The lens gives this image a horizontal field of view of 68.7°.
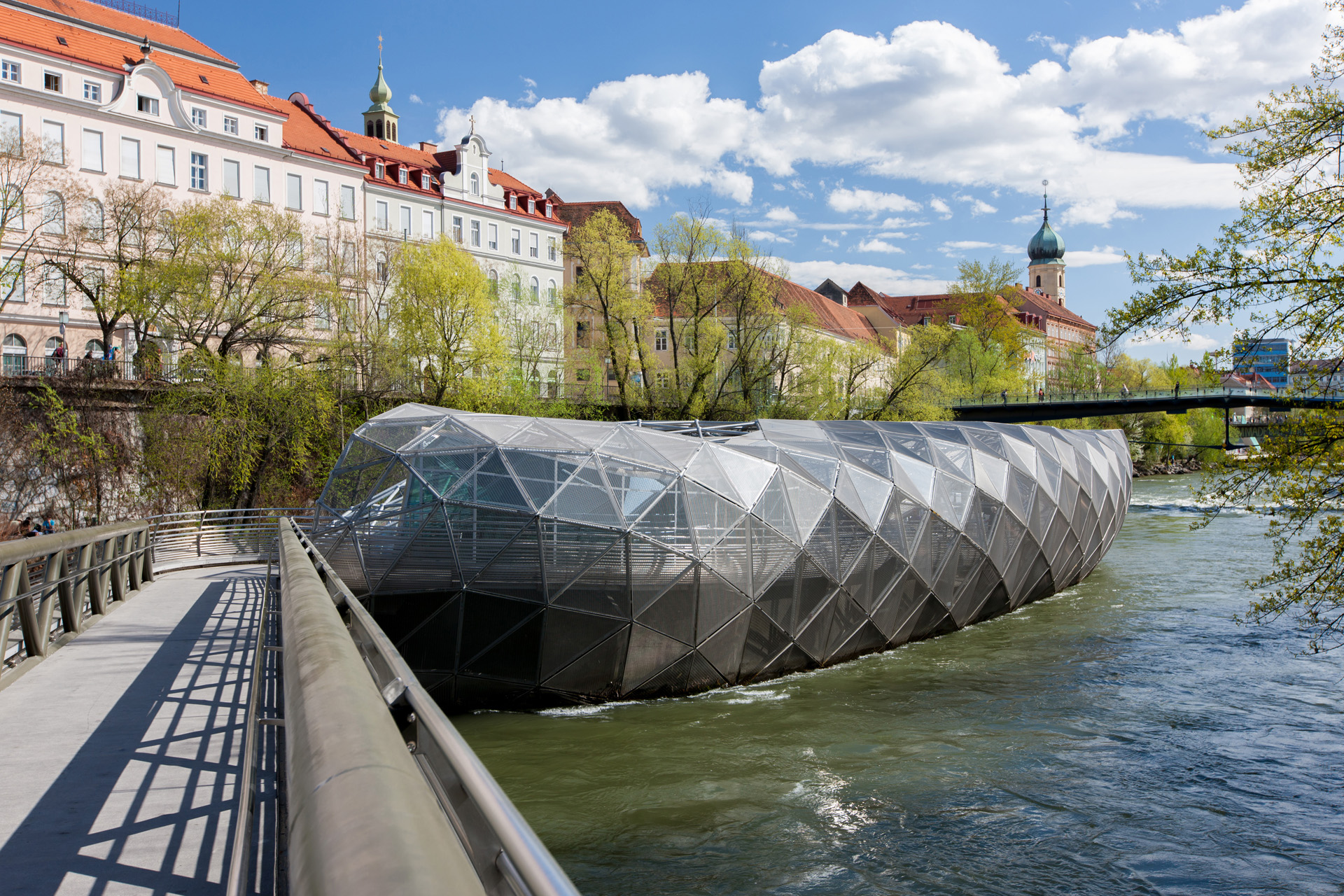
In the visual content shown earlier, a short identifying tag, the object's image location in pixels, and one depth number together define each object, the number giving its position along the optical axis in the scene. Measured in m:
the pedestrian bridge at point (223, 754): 1.29
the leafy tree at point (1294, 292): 10.20
